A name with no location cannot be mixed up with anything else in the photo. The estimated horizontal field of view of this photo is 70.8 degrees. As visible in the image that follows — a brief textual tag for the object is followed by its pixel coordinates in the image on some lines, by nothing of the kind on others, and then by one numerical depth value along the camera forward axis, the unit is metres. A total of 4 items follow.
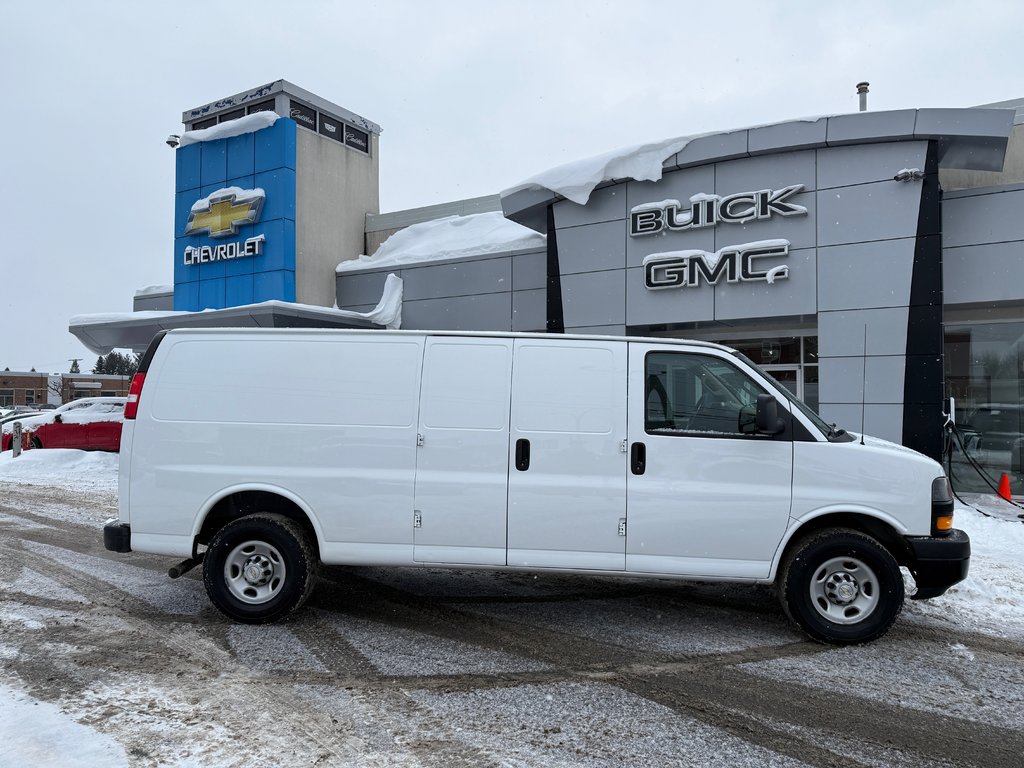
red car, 17.81
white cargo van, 4.95
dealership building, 11.23
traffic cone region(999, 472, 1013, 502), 11.13
